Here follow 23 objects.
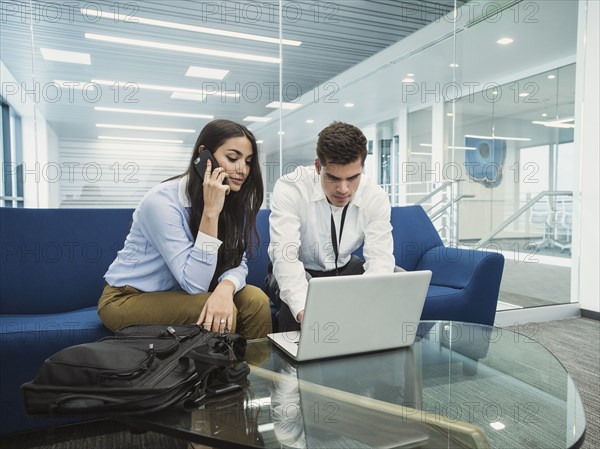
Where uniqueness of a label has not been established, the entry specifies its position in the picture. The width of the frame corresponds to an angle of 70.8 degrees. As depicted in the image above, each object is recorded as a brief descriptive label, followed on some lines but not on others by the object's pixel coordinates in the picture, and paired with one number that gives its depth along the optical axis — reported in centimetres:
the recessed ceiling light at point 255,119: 347
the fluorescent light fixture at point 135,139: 306
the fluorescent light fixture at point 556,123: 437
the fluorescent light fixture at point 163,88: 303
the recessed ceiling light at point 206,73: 327
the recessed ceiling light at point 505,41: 478
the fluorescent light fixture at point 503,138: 484
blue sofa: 169
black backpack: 87
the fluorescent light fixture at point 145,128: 304
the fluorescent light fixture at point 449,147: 472
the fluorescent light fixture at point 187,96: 322
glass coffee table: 88
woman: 163
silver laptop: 115
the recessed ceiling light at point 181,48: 300
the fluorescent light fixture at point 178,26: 299
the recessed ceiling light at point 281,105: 354
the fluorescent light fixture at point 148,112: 305
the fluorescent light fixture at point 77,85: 291
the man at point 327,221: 182
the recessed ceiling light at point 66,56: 288
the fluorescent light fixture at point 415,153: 614
